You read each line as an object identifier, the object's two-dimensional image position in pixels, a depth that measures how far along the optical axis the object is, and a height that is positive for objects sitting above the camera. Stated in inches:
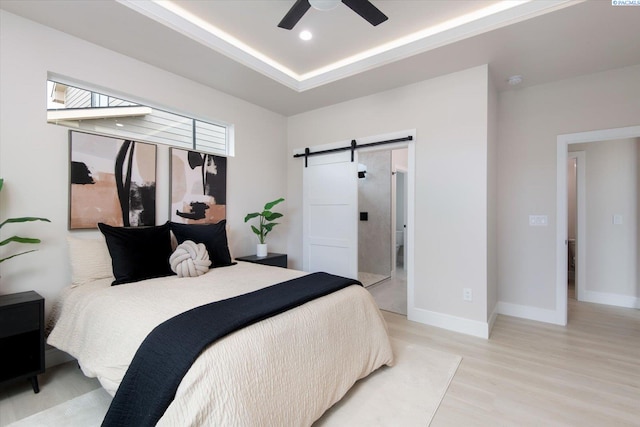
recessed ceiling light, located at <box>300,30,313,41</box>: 101.3 +64.1
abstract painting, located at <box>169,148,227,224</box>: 121.5 +12.1
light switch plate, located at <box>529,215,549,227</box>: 127.9 -2.7
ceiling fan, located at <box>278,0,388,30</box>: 71.6 +52.6
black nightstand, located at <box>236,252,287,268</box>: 137.4 -22.1
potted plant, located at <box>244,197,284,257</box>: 146.6 -6.2
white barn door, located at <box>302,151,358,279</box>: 150.4 +0.0
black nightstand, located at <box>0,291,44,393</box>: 72.2 -33.5
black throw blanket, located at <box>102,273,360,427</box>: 46.5 -24.3
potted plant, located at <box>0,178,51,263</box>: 74.5 -6.3
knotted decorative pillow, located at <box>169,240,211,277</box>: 94.3 -15.4
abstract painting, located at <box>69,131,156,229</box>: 95.8 +11.7
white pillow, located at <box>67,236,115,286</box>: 88.0 -14.5
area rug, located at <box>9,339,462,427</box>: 65.5 -47.0
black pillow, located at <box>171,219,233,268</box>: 108.0 -9.0
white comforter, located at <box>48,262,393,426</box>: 47.3 -28.3
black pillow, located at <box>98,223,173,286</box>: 88.0 -12.4
